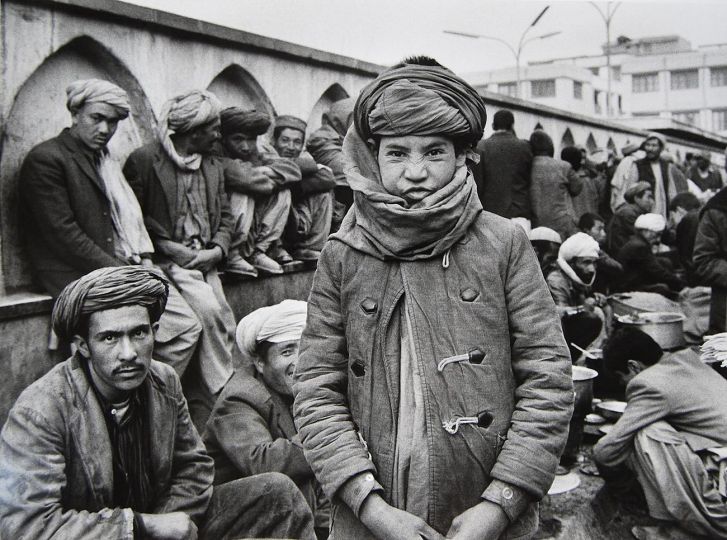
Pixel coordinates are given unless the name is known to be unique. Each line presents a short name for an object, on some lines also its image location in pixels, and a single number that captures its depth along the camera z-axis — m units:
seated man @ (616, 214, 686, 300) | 8.22
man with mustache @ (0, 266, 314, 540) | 2.28
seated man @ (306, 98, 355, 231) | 6.57
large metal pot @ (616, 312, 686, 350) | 5.78
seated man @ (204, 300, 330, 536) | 3.11
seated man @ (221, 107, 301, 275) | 5.39
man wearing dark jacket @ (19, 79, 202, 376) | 3.95
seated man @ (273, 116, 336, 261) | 6.05
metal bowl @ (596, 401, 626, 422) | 5.01
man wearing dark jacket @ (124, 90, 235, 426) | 4.65
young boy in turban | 1.67
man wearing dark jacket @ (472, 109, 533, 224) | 7.65
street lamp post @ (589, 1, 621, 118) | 8.16
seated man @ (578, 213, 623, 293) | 7.79
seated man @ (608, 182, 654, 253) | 8.77
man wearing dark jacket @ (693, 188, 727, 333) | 5.75
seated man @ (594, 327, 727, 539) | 3.96
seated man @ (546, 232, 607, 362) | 6.07
